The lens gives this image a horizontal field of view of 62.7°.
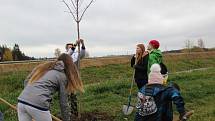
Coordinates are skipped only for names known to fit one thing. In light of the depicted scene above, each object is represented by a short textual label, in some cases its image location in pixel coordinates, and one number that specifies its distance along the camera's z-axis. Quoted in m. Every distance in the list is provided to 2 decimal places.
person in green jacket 3.73
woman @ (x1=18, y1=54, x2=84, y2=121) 2.19
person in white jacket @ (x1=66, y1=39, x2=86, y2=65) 3.47
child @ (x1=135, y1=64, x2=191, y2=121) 2.35
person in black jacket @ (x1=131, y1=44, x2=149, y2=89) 3.81
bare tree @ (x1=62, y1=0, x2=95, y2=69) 3.82
